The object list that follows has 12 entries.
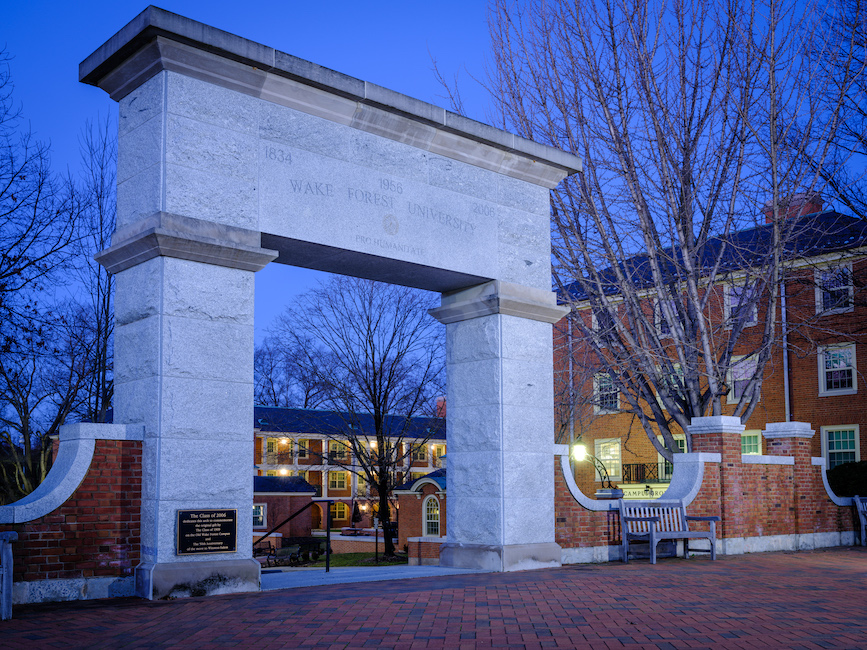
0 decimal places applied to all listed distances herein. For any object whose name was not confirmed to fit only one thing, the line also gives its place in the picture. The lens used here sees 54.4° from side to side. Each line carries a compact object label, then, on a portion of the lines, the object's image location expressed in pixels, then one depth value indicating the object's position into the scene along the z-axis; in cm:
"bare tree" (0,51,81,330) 1577
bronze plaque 727
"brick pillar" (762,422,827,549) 1481
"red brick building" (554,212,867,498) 2711
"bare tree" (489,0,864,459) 1485
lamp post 1470
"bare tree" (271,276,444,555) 2817
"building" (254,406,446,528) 4884
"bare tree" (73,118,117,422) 1609
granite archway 746
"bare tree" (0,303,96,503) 1592
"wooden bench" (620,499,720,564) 1102
